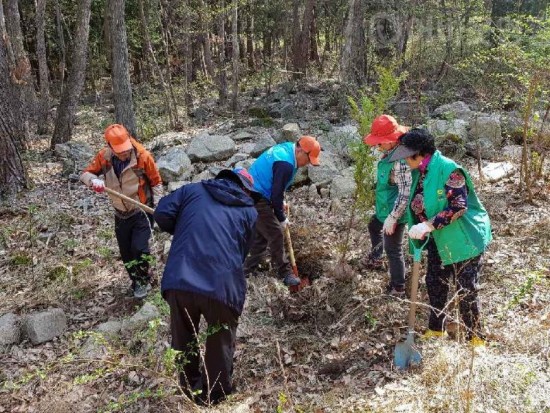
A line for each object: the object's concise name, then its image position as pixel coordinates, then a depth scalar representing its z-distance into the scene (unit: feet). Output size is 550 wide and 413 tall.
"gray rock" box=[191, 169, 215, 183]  27.66
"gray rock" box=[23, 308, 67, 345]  16.02
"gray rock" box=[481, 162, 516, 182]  24.57
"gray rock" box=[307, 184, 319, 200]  25.37
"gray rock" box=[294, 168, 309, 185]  27.00
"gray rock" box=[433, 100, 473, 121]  33.65
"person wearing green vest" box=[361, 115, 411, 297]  14.56
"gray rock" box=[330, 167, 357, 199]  24.76
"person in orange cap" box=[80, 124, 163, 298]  15.87
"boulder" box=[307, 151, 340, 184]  26.48
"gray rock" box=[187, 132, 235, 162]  30.00
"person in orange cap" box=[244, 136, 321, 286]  16.28
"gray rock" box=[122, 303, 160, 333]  16.05
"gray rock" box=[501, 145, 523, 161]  26.17
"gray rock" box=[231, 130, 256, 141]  34.45
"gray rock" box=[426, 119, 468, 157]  27.27
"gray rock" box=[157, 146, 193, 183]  27.45
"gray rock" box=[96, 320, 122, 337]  16.01
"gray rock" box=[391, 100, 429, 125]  32.24
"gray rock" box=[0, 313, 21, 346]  15.87
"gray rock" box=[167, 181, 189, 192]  26.03
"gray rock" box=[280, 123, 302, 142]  31.43
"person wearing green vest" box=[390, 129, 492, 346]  11.66
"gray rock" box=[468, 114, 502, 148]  28.94
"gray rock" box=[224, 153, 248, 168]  28.80
